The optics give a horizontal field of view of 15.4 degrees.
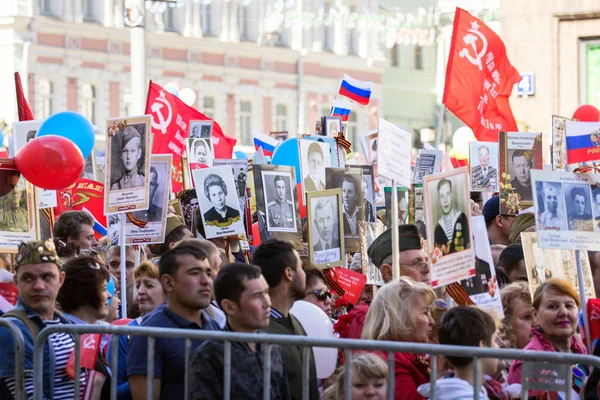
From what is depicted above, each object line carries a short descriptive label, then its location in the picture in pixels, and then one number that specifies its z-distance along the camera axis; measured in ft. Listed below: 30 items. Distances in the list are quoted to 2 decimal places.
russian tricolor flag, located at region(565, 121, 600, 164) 45.99
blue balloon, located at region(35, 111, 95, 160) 54.91
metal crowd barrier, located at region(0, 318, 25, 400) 29.70
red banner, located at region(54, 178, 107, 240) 57.18
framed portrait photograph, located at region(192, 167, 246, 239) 47.10
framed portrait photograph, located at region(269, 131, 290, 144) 76.68
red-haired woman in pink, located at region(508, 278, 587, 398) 33.90
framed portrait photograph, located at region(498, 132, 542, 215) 53.68
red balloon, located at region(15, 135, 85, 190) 38.57
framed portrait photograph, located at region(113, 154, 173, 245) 44.60
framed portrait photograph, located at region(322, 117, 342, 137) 54.95
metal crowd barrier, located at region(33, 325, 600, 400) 25.08
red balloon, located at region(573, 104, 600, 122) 74.12
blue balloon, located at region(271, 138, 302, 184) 54.99
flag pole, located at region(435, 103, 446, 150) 53.19
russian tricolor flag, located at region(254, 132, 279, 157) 66.51
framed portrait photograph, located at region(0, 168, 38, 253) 39.52
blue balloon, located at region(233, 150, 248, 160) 82.55
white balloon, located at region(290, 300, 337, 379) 32.00
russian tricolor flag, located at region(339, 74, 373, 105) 64.56
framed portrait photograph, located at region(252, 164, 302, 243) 45.39
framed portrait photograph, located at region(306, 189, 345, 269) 42.53
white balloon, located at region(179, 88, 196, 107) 109.27
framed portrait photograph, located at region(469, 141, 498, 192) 60.17
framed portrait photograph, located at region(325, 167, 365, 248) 46.46
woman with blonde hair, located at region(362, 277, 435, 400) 30.57
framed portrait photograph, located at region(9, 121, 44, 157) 54.84
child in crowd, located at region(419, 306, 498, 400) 29.26
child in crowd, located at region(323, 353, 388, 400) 28.81
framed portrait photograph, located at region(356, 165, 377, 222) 50.27
